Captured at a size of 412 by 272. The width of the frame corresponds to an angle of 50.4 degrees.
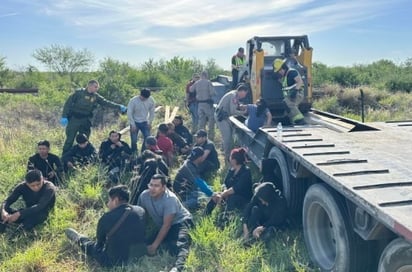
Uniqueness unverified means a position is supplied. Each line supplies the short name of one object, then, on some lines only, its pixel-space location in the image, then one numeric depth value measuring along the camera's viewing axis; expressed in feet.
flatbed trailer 9.64
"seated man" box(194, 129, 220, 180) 24.17
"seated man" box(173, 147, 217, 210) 20.48
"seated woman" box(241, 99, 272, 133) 23.57
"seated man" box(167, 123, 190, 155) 28.07
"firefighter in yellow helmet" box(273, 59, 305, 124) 25.25
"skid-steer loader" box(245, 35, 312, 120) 30.22
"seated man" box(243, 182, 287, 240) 16.44
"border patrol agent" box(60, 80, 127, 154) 27.78
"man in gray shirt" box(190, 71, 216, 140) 33.68
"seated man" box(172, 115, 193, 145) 29.94
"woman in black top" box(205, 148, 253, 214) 18.86
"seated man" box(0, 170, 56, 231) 17.83
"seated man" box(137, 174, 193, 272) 16.30
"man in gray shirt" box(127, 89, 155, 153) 28.22
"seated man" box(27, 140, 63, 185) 22.94
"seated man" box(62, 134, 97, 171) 24.59
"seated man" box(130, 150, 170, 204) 19.79
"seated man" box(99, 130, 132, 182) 24.71
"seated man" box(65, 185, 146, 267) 15.07
